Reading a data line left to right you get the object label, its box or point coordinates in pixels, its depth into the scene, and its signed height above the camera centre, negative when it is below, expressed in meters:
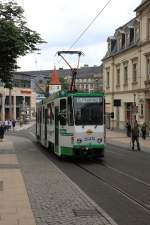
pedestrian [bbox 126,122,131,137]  37.02 -1.21
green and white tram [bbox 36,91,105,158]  16.32 -0.33
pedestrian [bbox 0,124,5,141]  32.21 -1.26
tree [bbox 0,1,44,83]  19.10 +3.76
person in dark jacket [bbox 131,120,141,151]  24.43 -1.03
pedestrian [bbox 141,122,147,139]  34.12 -1.20
